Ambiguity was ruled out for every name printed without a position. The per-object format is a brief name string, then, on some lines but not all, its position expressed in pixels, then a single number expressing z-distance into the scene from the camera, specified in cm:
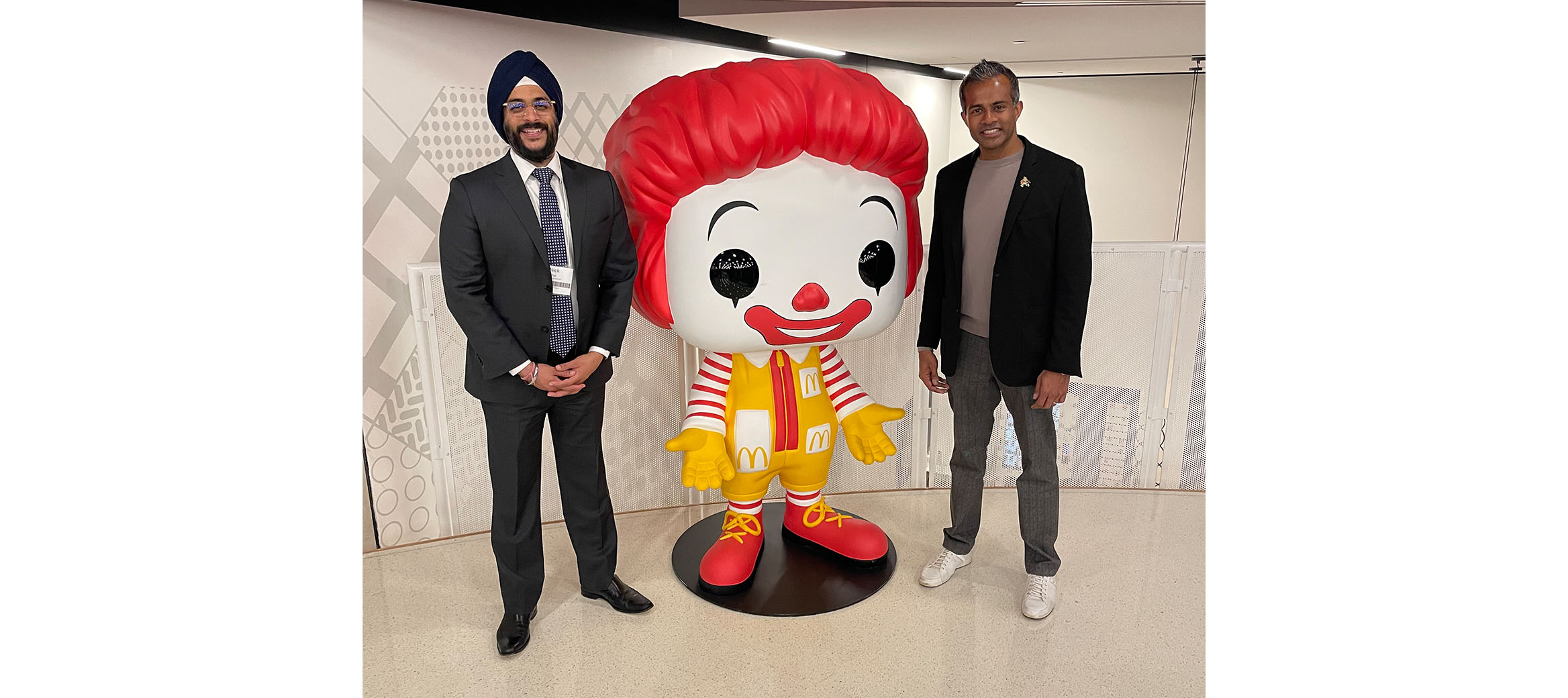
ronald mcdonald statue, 236
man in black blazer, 239
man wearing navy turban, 218
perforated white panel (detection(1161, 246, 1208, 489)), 337
